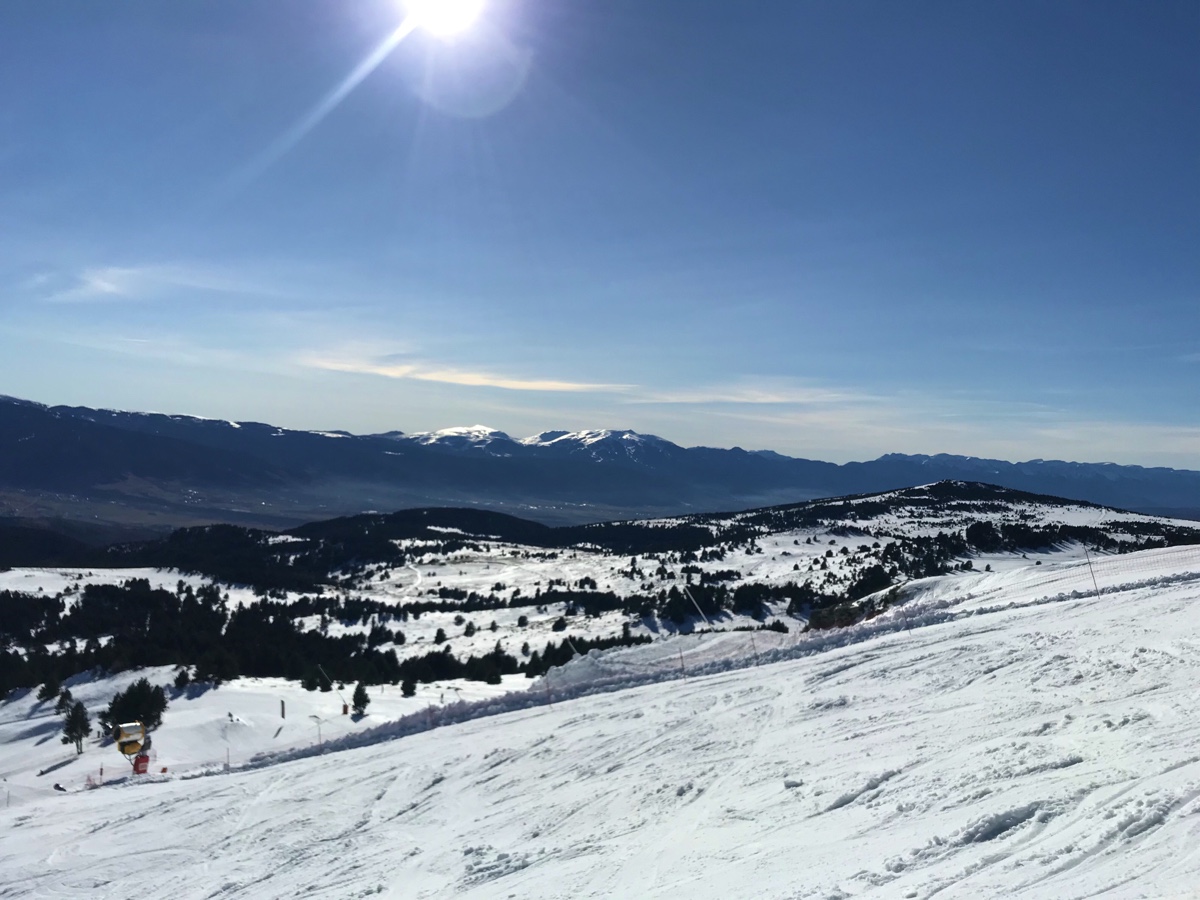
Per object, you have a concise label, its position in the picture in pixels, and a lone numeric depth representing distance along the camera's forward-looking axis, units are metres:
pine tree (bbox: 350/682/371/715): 34.06
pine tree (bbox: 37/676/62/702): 44.34
